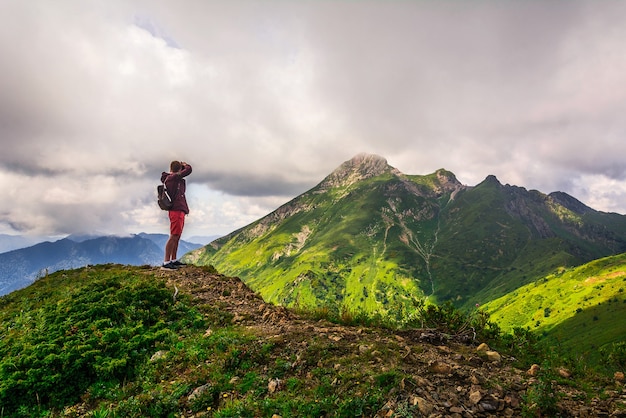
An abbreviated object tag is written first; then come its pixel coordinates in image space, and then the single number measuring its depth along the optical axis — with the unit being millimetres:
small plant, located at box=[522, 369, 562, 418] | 6734
